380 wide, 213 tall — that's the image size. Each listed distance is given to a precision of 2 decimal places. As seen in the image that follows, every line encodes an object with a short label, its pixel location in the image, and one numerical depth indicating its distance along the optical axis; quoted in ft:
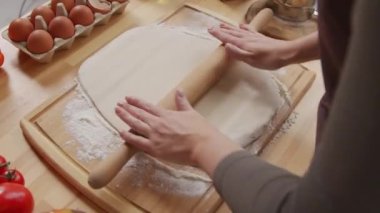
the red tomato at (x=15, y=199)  2.12
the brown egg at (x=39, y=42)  2.94
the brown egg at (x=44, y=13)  3.12
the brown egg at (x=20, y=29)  3.01
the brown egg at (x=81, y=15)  3.14
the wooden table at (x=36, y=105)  2.37
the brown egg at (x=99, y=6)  3.27
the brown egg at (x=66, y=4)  3.21
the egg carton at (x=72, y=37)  3.00
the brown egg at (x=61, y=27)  3.03
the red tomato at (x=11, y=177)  2.28
